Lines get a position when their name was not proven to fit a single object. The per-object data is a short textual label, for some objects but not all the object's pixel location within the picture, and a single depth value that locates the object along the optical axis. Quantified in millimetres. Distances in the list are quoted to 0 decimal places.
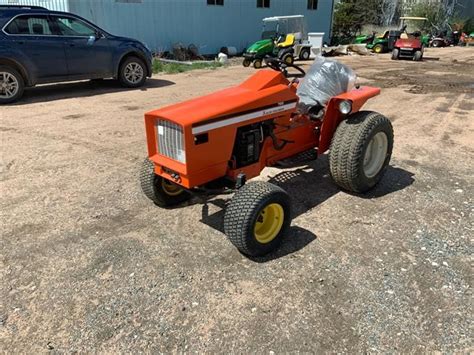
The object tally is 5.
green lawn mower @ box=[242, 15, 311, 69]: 14914
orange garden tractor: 3186
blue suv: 8180
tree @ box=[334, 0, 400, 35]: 26453
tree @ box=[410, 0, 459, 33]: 29297
